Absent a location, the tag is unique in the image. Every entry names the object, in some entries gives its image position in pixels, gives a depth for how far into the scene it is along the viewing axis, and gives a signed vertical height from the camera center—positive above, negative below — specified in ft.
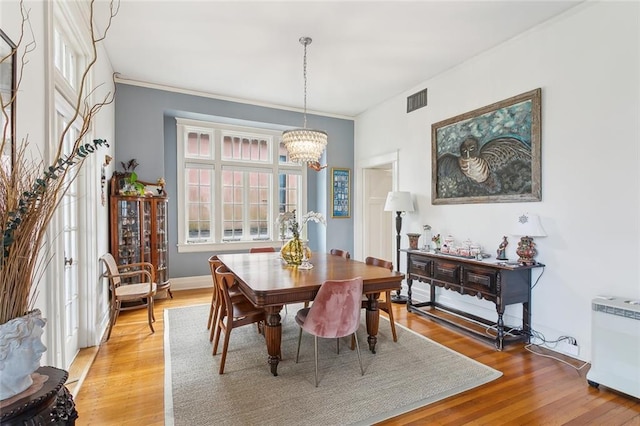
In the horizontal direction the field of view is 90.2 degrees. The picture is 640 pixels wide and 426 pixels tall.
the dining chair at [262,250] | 14.30 -1.72
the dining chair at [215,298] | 10.10 -2.77
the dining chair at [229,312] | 8.42 -2.80
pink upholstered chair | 7.64 -2.40
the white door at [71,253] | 8.54 -1.17
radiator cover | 7.31 -3.19
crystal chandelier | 11.37 +2.51
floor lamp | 14.75 +0.30
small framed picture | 20.07 +1.19
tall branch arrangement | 3.49 -0.15
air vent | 14.88 +5.32
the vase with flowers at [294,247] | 10.57 -1.18
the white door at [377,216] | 19.84 -0.27
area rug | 6.78 -4.26
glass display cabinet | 13.32 -0.64
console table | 9.93 -2.47
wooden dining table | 7.68 -1.81
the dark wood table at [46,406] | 3.16 -2.04
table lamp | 9.83 -0.70
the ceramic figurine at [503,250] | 11.01 -1.35
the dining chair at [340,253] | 12.72 -1.75
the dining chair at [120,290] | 10.97 -2.83
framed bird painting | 10.55 +2.15
